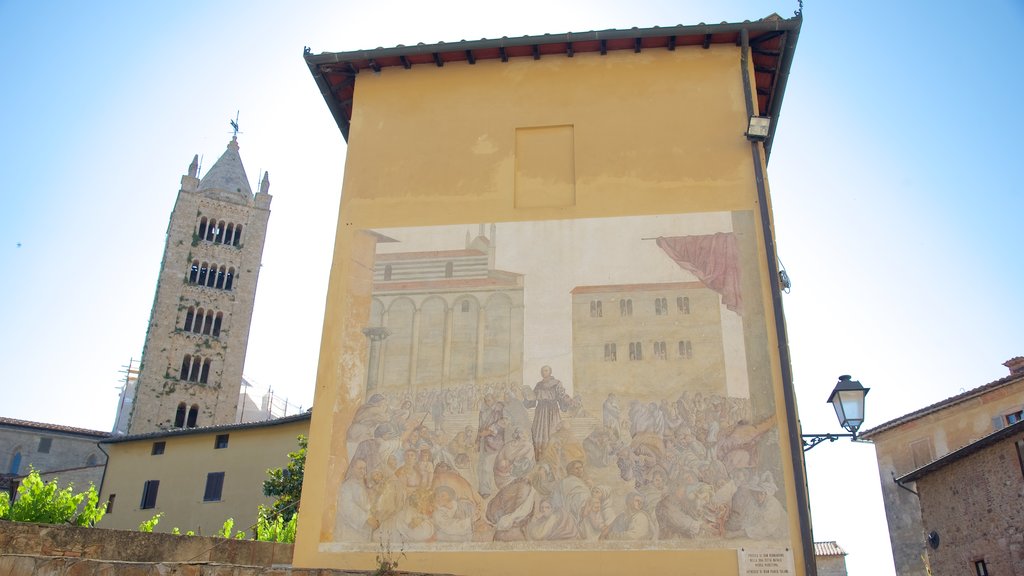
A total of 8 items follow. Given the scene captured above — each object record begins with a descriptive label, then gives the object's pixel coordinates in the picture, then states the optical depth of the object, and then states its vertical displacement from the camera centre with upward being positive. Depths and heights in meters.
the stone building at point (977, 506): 14.71 +2.00
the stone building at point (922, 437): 21.59 +4.68
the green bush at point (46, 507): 22.91 +2.42
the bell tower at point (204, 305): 58.03 +20.54
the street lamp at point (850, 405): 9.22 +2.16
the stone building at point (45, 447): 49.75 +8.59
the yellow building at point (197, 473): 31.45 +4.74
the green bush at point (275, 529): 20.55 +1.82
